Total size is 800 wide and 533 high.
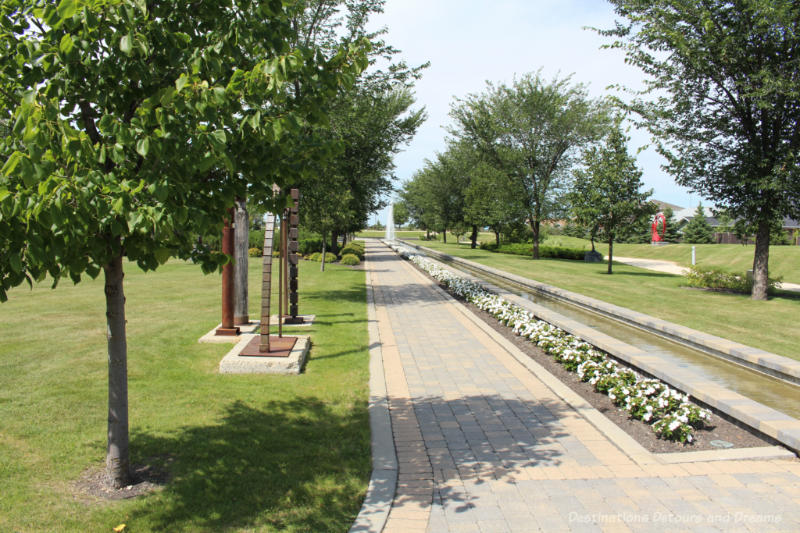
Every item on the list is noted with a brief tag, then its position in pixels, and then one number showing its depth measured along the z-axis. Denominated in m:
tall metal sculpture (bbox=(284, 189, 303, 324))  10.41
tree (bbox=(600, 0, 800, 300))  13.03
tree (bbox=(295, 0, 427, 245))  14.24
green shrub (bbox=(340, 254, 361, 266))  26.61
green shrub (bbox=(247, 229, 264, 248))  32.12
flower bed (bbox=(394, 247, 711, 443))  5.26
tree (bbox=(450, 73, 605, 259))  30.89
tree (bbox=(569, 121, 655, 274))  23.09
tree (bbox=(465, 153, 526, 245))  33.44
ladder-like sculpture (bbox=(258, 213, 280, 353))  7.30
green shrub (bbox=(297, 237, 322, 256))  31.81
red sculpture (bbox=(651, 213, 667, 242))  53.39
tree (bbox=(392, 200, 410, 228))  90.11
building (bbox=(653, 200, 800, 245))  51.81
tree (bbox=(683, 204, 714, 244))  53.09
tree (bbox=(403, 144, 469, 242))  46.37
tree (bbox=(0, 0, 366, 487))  2.58
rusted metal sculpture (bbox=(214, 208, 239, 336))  8.84
